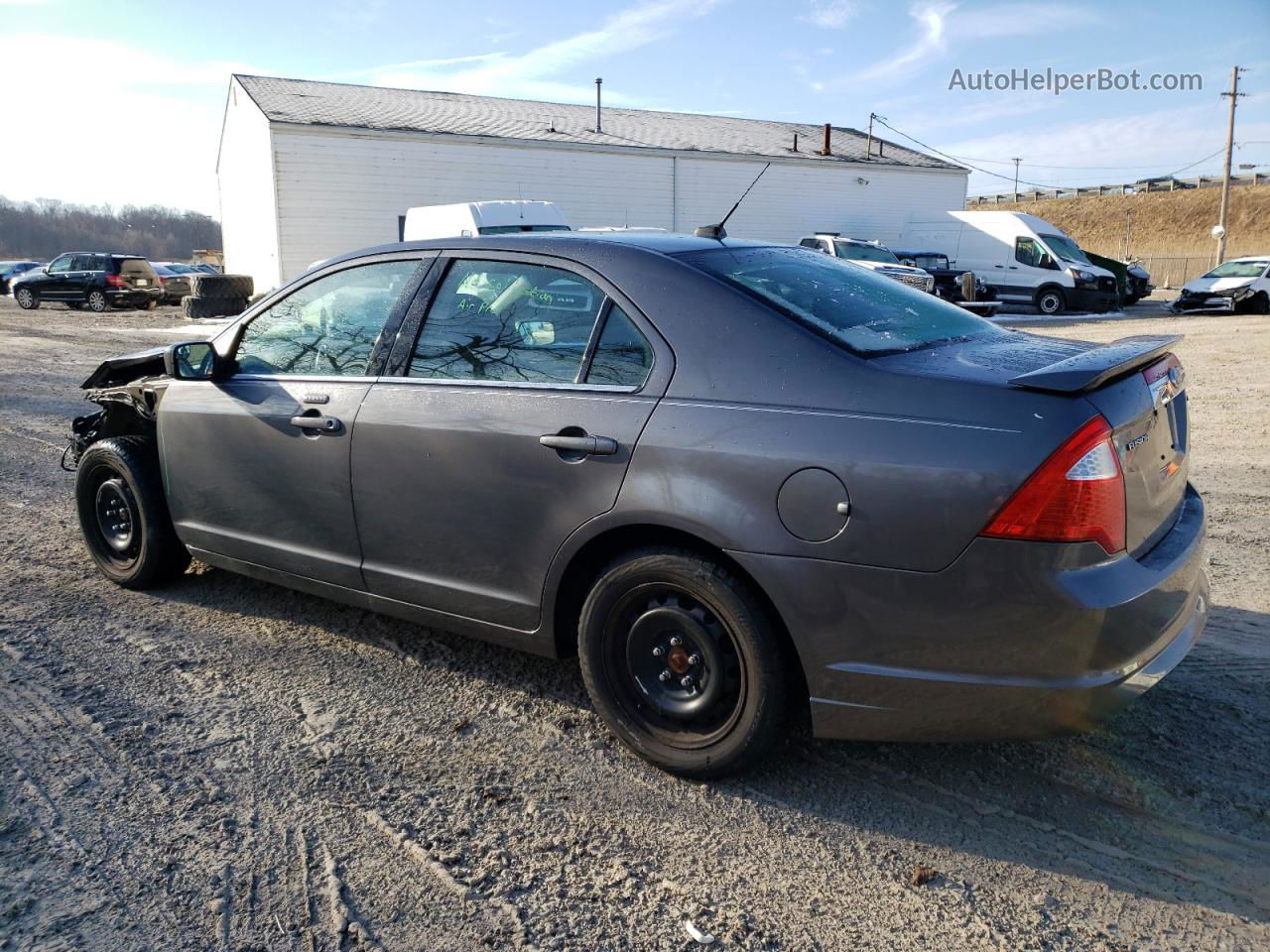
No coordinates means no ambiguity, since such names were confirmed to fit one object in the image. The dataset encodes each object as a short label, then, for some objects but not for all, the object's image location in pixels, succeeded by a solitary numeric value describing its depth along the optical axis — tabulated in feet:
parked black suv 91.40
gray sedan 8.39
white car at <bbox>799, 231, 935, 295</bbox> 70.46
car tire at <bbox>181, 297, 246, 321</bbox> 73.56
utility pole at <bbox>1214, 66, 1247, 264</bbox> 143.38
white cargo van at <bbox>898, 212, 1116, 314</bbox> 81.25
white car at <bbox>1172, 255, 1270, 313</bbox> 77.66
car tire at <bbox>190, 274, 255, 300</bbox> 73.77
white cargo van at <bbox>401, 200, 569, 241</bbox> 50.94
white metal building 82.89
